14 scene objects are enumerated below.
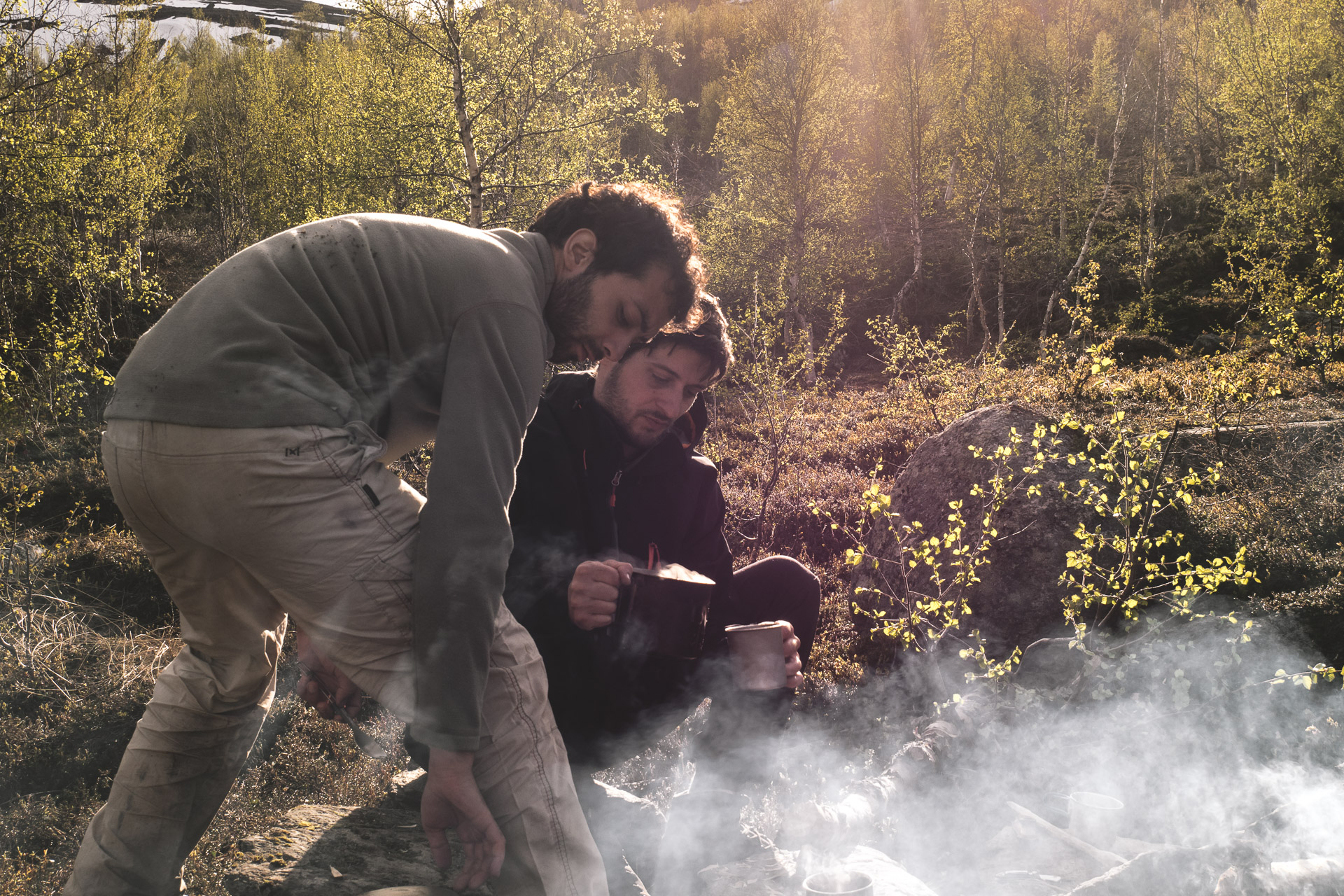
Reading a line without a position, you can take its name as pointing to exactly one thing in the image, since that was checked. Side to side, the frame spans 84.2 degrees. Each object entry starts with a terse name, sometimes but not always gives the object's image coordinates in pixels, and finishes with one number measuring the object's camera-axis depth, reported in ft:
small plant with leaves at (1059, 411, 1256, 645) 10.00
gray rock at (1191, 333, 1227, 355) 45.93
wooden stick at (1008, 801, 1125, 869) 8.35
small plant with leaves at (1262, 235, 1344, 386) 25.26
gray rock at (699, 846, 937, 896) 7.36
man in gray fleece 4.38
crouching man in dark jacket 7.68
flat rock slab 6.17
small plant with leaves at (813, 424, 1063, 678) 10.96
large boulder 12.17
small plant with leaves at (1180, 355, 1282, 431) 13.03
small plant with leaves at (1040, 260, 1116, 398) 10.69
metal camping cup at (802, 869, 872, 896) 6.73
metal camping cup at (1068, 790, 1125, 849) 8.64
